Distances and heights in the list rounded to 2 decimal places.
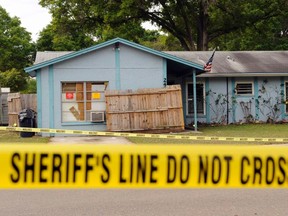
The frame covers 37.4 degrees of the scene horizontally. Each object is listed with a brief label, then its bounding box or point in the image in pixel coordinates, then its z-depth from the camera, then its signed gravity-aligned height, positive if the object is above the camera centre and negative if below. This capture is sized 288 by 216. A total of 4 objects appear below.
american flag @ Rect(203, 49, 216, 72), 17.66 +1.73
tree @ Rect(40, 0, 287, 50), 34.59 +7.90
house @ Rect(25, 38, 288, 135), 16.52 +1.32
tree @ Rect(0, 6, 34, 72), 50.47 +7.43
